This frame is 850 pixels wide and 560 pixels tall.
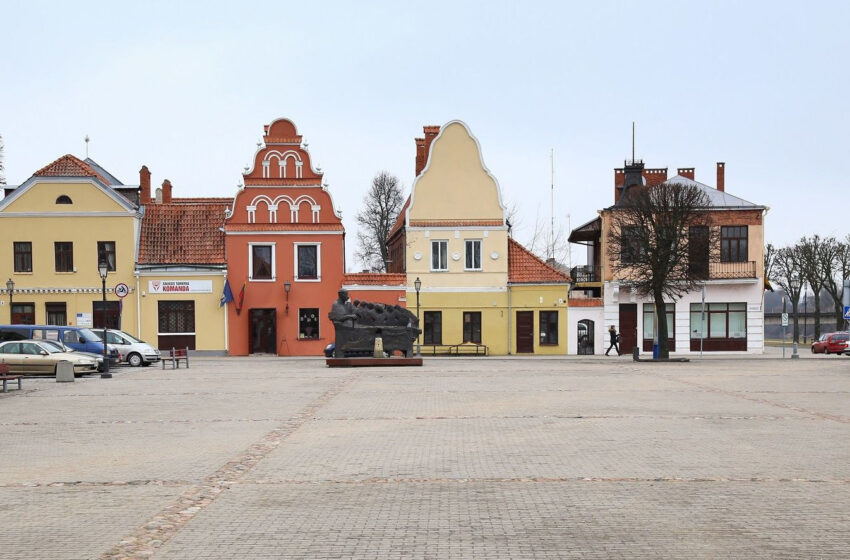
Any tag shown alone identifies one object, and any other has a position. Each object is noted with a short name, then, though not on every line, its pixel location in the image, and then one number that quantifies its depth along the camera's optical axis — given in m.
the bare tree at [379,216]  73.06
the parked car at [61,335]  35.78
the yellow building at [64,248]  47.28
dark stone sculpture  35.91
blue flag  47.06
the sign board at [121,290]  36.16
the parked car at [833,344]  49.28
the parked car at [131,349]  37.09
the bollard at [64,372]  27.77
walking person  47.53
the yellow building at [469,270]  48.59
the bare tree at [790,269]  70.44
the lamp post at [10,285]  44.31
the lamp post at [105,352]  29.78
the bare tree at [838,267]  70.06
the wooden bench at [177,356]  35.25
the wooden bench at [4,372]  23.96
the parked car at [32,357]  30.16
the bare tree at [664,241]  40.47
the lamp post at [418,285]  44.19
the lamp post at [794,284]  67.71
